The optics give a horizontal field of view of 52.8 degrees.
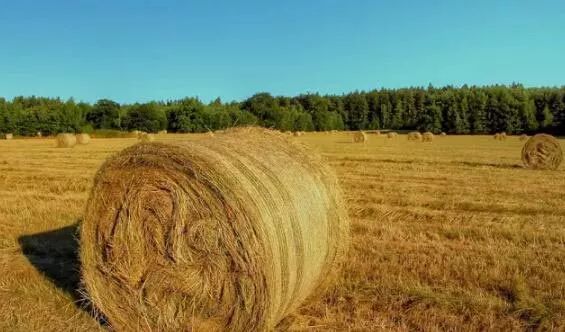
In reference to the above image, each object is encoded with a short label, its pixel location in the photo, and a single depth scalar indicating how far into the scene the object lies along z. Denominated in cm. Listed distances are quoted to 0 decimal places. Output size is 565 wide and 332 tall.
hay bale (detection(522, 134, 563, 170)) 1802
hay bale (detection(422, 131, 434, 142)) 4179
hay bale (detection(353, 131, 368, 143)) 3681
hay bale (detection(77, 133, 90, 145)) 3466
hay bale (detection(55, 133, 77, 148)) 3084
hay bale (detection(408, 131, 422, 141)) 4158
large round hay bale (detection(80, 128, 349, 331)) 424
